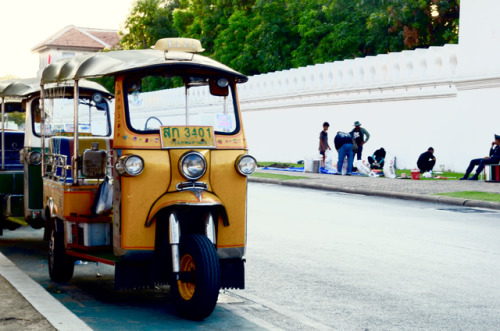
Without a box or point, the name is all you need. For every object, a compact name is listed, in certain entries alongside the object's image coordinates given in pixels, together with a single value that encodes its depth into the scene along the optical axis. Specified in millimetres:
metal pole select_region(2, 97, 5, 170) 12334
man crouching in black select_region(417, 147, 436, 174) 27328
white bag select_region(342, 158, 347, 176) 29069
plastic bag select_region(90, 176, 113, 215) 8266
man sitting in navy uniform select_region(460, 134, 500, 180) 24094
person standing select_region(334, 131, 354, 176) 28281
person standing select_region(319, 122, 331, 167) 30984
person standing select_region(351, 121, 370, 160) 29969
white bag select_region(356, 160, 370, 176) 28594
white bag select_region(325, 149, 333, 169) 30812
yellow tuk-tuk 7148
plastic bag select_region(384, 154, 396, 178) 27625
